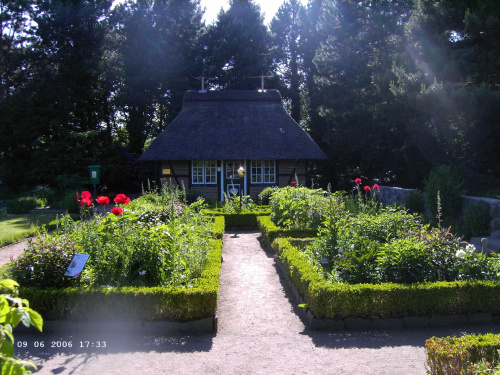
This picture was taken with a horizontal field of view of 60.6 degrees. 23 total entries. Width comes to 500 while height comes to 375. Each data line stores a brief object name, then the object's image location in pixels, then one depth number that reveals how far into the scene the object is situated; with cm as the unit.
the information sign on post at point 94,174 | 1684
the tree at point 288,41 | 2644
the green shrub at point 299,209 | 905
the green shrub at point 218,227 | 878
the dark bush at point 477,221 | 923
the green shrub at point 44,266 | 505
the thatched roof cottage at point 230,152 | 1758
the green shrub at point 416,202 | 1187
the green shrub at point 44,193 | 1822
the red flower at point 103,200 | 572
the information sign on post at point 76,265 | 473
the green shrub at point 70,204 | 1540
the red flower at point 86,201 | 575
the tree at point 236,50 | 2444
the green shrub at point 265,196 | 1480
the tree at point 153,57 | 2398
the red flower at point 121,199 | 586
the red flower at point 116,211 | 534
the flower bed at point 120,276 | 476
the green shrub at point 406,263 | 516
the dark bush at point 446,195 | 1065
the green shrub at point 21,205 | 1588
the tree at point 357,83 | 1772
